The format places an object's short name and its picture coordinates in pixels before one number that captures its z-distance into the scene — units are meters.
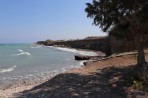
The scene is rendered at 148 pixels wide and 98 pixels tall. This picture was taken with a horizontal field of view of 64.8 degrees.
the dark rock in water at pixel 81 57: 16.27
